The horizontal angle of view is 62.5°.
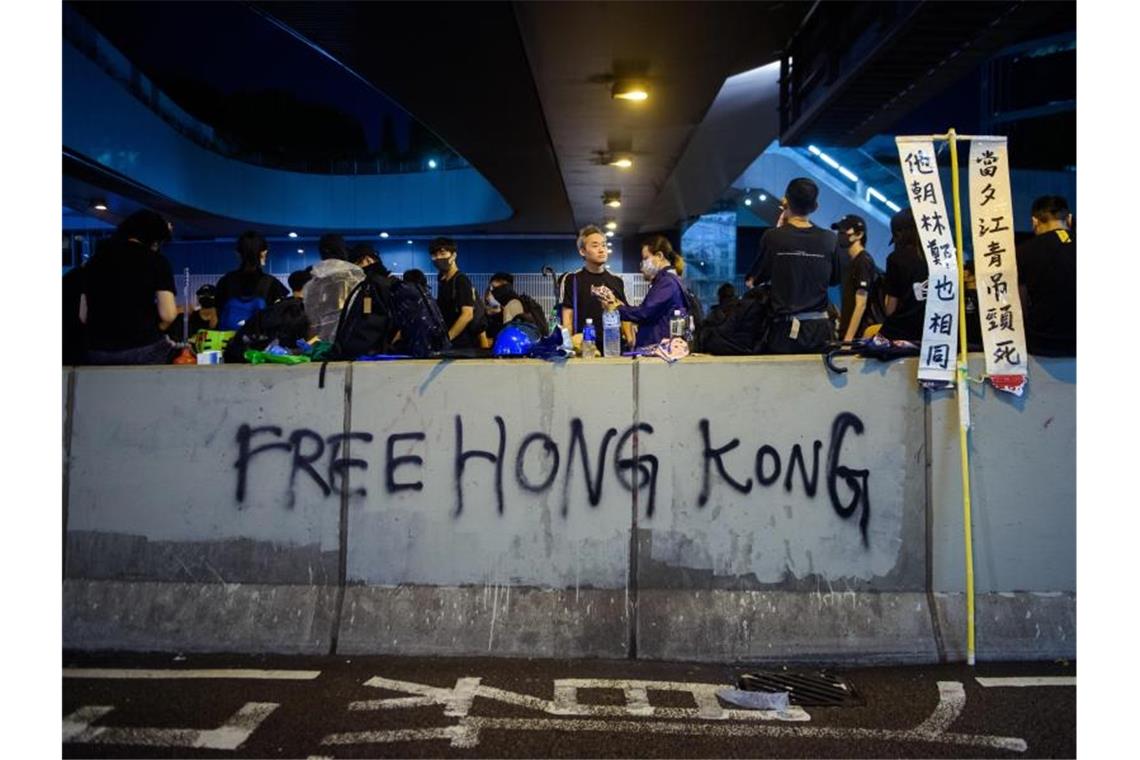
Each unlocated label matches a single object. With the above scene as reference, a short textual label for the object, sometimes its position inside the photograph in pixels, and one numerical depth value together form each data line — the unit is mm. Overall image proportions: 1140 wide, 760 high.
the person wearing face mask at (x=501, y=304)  11141
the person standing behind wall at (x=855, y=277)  8367
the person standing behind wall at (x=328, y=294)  7742
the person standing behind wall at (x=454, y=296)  9148
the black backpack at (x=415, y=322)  6543
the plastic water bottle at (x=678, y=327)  7223
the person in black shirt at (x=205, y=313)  12687
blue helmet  6273
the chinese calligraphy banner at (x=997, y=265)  5695
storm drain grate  4824
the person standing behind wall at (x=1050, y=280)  5961
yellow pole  5426
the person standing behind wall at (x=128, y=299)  6527
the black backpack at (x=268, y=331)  6953
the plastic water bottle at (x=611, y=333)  7219
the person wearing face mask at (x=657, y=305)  7578
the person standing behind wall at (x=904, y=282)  7406
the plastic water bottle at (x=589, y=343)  6820
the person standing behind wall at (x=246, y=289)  8844
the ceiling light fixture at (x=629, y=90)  13383
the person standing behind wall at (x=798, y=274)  6422
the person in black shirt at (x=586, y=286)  8250
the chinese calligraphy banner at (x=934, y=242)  5719
